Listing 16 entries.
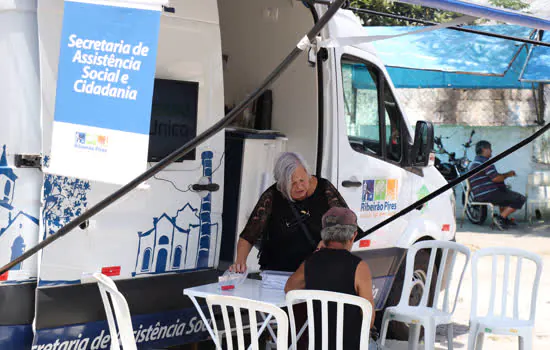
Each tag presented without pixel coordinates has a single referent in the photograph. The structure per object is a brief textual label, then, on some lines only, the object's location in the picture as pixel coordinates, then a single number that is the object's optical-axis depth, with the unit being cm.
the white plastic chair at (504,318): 906
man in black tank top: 745
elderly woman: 882
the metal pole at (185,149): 567
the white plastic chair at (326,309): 696
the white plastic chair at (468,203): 2492
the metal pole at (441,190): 958
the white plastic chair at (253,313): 663
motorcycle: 2582
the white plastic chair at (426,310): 939
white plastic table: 770
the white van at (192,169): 718
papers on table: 831
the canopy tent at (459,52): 1900
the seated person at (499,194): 2461
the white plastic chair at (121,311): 670
